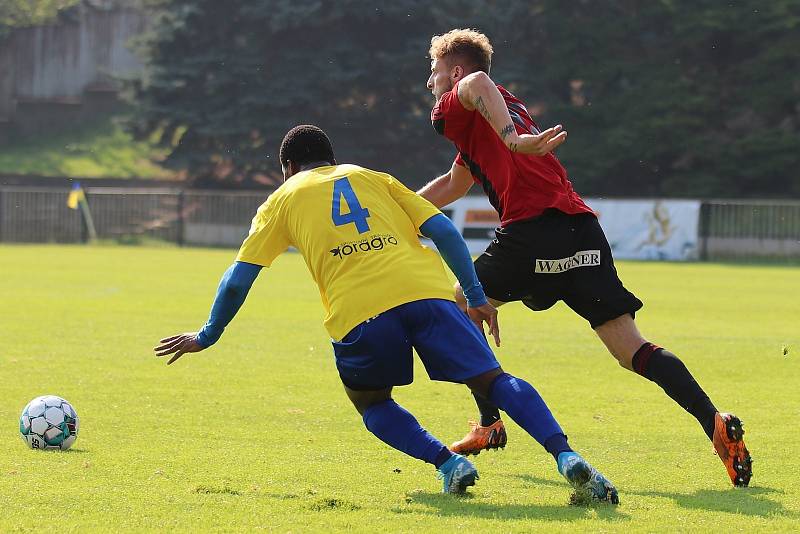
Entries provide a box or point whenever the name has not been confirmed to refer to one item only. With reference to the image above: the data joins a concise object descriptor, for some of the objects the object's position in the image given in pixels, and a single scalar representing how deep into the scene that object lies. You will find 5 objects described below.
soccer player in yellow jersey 11.02
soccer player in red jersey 12.48
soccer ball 13.48
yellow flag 77.62
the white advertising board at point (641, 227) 63.72
